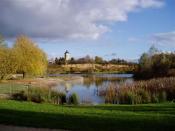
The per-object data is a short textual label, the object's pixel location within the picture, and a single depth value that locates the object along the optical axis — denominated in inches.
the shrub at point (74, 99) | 600.9
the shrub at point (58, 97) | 615.0
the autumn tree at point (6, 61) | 1430.0
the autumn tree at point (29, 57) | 1593.6
